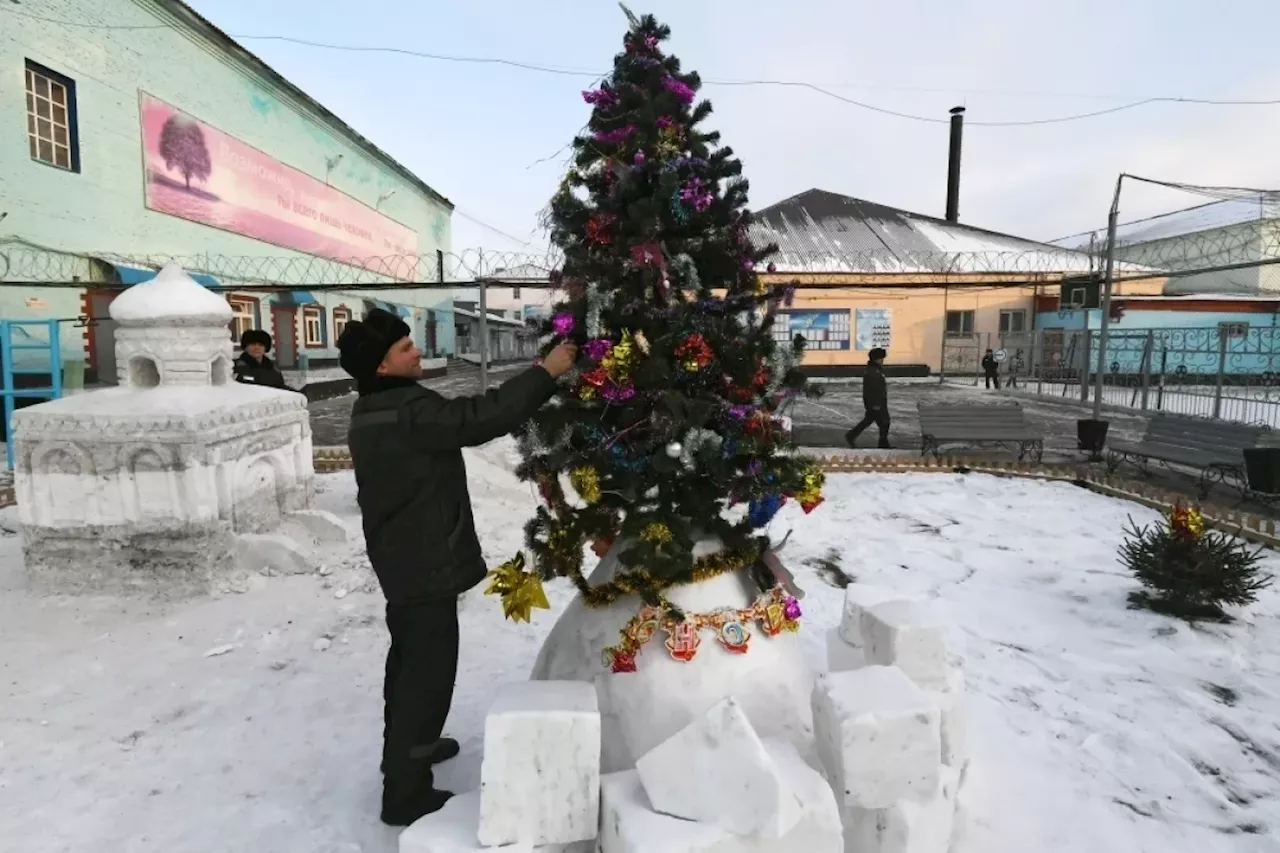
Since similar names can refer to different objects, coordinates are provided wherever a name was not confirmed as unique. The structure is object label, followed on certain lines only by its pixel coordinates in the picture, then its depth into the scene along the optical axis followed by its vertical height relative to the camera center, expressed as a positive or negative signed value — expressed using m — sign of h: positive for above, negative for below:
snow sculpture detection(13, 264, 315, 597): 4.98 -1.07
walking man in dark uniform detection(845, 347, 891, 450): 10.88 -0.74
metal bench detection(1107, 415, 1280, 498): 7.96 -1.03
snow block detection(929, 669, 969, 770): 2.67 -1.32
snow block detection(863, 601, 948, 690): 2.72 -1.10
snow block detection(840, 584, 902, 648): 3.07 -1.11
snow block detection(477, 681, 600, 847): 1.99 -1.17
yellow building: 25.86 +1.92
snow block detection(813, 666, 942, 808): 2.05 -1.10
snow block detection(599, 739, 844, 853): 1.84 -1.21
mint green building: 11.13 +3.13
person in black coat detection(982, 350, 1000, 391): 21.11 -0.46
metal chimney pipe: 34.66 +8.41
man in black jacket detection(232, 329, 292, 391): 7.38 -0.27
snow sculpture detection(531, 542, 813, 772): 2.31 -1.07
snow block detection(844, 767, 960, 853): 2.13 -1.39
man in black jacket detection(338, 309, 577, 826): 2.53 -0.66
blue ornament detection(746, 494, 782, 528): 2.50 -0.55
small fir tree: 4.57 -1.35
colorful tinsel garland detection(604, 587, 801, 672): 2.33 -0.90
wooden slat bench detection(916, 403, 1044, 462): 9.91 -1.02
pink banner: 14.30 +3.41
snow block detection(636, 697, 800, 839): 1.85 -1.09
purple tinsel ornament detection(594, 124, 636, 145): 2.51 +0.70
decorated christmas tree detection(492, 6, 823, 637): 2.39 -0.06
